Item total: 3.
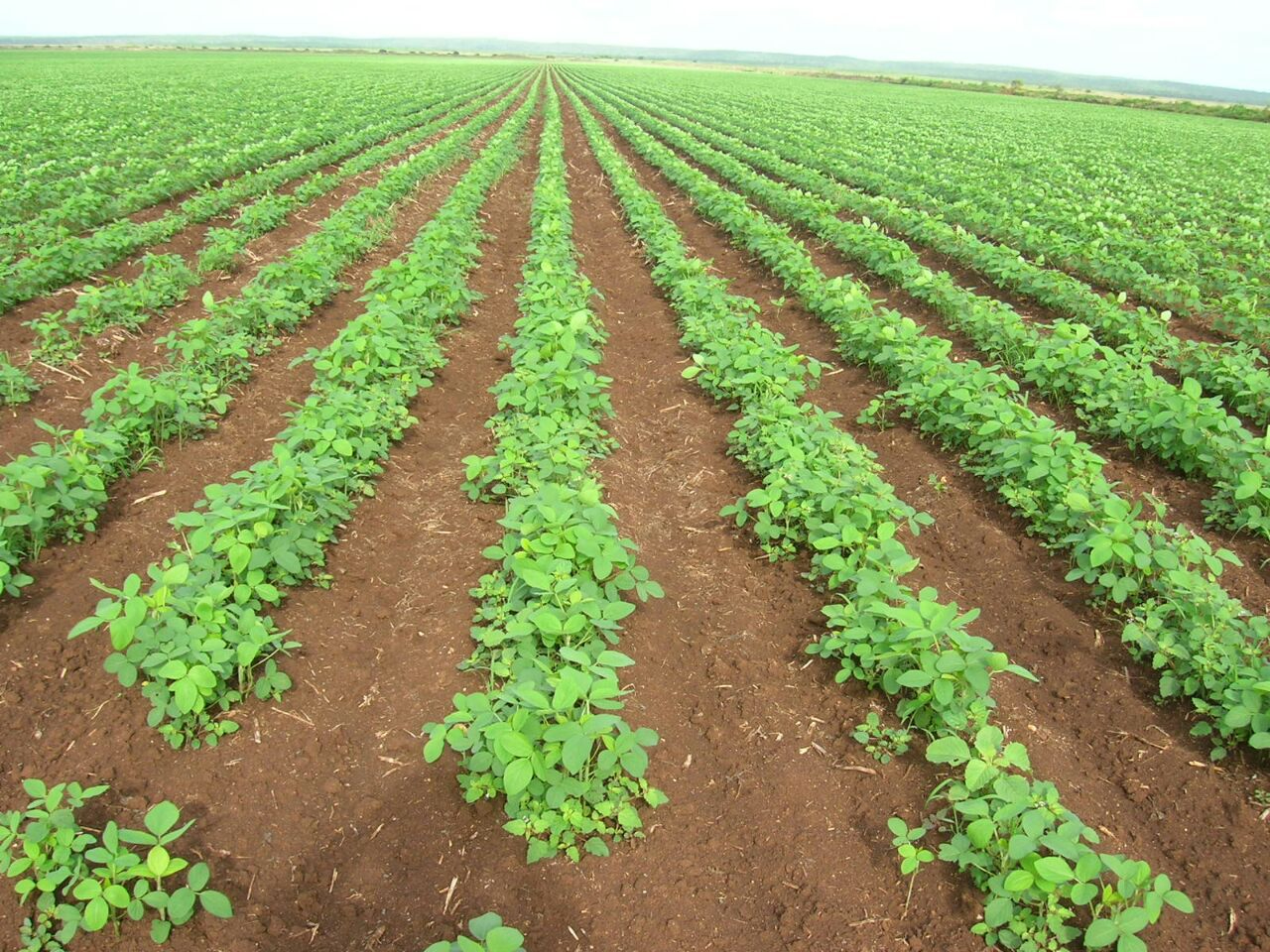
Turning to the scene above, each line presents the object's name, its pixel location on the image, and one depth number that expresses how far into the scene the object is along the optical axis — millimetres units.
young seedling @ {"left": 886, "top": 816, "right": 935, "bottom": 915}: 2547
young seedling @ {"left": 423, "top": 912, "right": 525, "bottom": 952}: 1932
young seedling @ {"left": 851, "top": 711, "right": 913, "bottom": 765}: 3094
